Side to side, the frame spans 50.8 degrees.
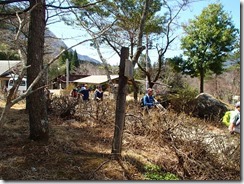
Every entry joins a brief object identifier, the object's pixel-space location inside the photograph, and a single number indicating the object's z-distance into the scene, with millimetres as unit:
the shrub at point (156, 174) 2020
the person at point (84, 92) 5546
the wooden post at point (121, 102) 2188
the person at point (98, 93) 5364
